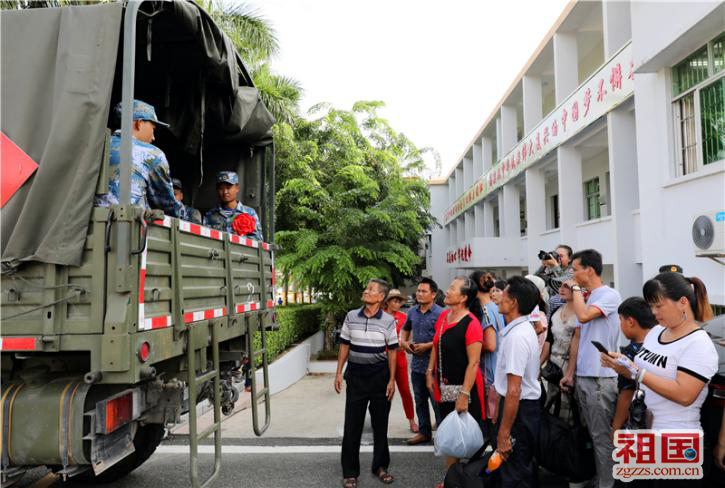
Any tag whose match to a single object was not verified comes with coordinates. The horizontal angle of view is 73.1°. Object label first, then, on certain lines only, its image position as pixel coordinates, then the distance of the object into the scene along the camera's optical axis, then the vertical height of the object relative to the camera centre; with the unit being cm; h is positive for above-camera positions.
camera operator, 538 +6
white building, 594 +238
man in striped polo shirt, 403 -86
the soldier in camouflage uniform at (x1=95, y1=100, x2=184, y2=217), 280 +65
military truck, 246 +4
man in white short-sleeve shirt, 307 -76
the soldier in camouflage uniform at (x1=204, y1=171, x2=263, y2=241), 456 +65
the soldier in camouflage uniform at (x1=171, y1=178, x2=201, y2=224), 435 +60
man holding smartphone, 346 -62
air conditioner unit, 528 +41
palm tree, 1198 +596
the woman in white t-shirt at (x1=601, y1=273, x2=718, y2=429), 245 -47
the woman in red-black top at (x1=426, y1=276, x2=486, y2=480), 366 -57
